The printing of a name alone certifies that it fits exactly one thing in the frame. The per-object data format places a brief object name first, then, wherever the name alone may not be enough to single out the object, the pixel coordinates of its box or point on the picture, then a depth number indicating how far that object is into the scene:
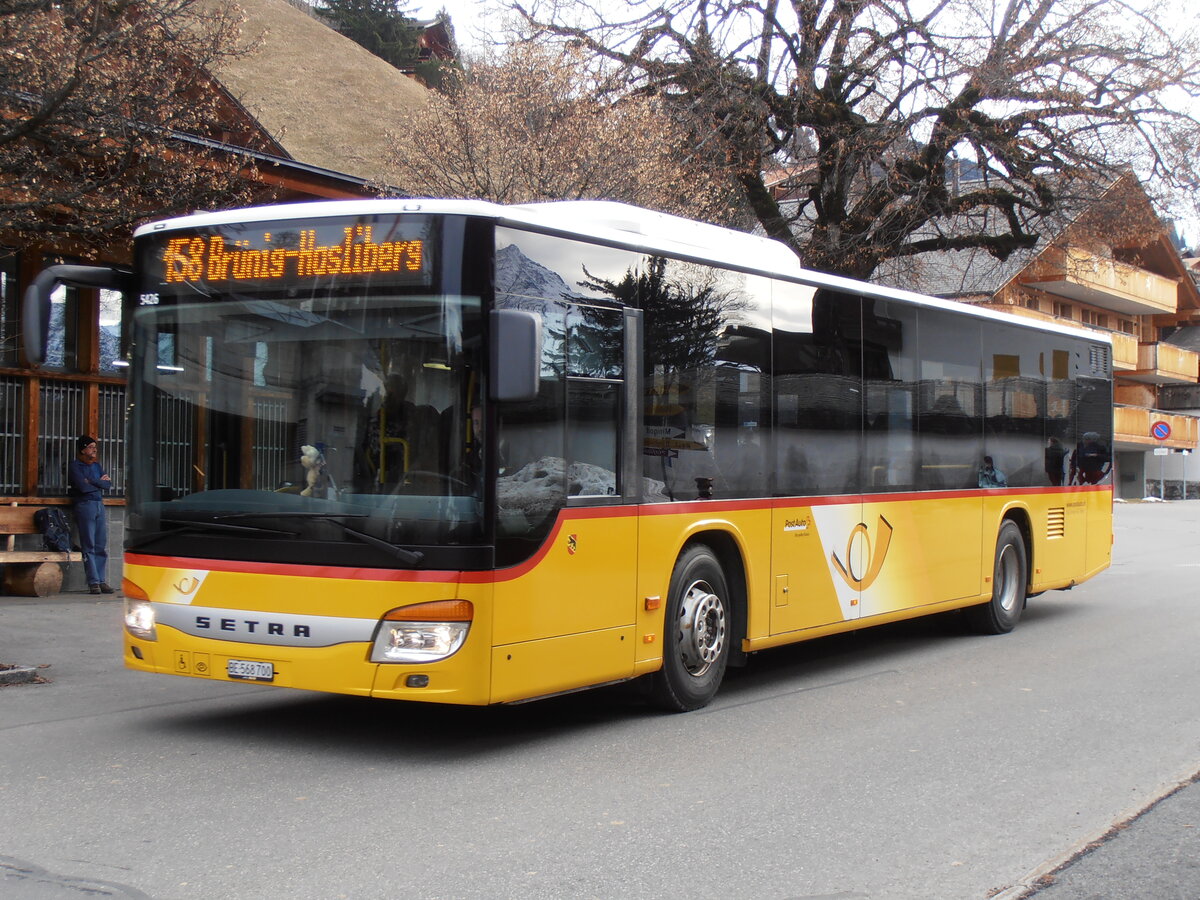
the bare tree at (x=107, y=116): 10.23
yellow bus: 6.64
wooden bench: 14.12
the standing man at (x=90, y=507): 14.27
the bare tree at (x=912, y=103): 22.05
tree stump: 14.22
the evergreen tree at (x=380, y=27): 59.69
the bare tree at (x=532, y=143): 16.98
